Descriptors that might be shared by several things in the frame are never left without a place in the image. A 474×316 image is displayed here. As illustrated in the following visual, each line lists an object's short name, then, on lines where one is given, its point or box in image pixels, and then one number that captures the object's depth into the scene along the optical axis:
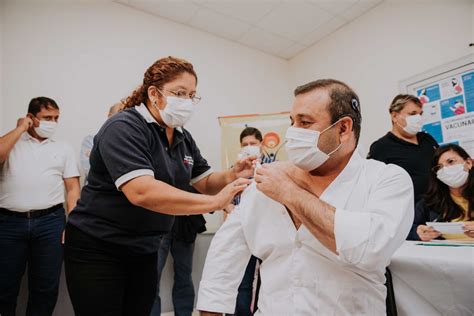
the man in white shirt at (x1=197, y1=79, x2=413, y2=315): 0.84
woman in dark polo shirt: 1.07
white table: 1.00
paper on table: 1.48
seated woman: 2.06
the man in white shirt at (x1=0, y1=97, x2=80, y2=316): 2.14
